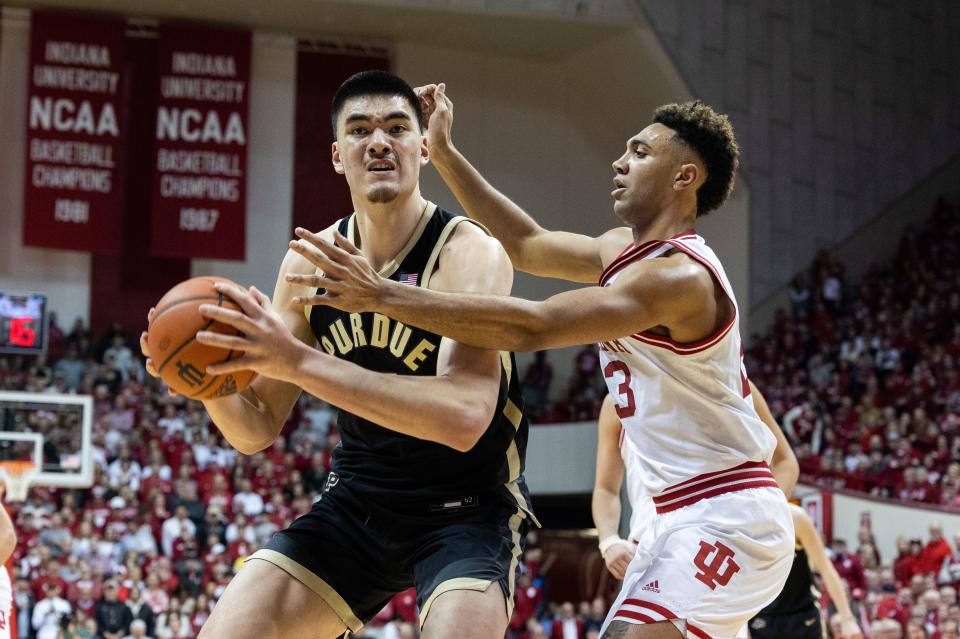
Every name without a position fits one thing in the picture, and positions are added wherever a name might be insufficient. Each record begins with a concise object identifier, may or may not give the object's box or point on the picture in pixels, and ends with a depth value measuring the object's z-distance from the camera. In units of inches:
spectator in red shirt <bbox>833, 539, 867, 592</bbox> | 595.5
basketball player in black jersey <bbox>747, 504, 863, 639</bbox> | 296.5
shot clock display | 504.1
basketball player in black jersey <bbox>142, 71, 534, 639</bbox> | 174.6
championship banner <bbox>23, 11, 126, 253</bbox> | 922.1
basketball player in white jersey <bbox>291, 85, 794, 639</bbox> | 161.2
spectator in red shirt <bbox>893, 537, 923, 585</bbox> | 572.4
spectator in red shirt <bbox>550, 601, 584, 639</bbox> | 669.3
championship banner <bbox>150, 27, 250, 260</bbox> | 946.7
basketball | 143.9
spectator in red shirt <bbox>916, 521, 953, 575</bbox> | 566.8
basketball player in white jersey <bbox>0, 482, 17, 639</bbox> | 235.1
